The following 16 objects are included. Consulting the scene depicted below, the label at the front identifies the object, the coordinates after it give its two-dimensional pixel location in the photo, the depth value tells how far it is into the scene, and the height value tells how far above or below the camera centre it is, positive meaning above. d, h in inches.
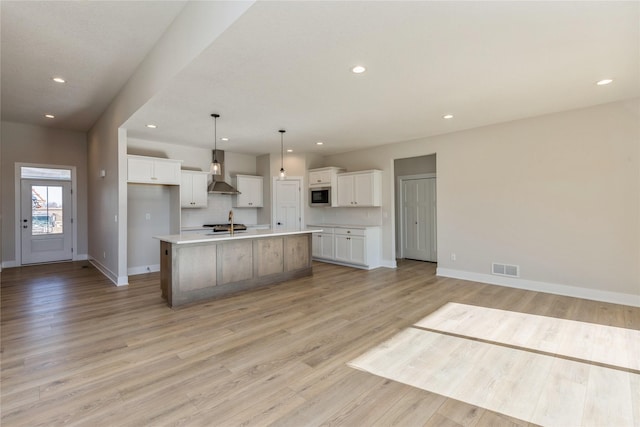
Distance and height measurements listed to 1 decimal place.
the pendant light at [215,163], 175.0 +31.2
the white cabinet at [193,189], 242.7 +22.7
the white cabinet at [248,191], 281.3 +23.9
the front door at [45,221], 255.4 -2.0
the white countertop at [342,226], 255.3 -9.8
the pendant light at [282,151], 210.4 +59.5
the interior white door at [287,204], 289.0 +11.0
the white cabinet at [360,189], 256.1 +22.7
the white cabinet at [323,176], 277.9 +36.4
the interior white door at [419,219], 282.5 -5.2
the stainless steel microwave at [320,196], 282.0 +17.8
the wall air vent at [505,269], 189.0 -36.7
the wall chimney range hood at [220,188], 239.8 +23.2
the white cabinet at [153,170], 211.0 +34.5
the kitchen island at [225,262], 156.6 -27.5
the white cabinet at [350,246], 246.2 -26.7
